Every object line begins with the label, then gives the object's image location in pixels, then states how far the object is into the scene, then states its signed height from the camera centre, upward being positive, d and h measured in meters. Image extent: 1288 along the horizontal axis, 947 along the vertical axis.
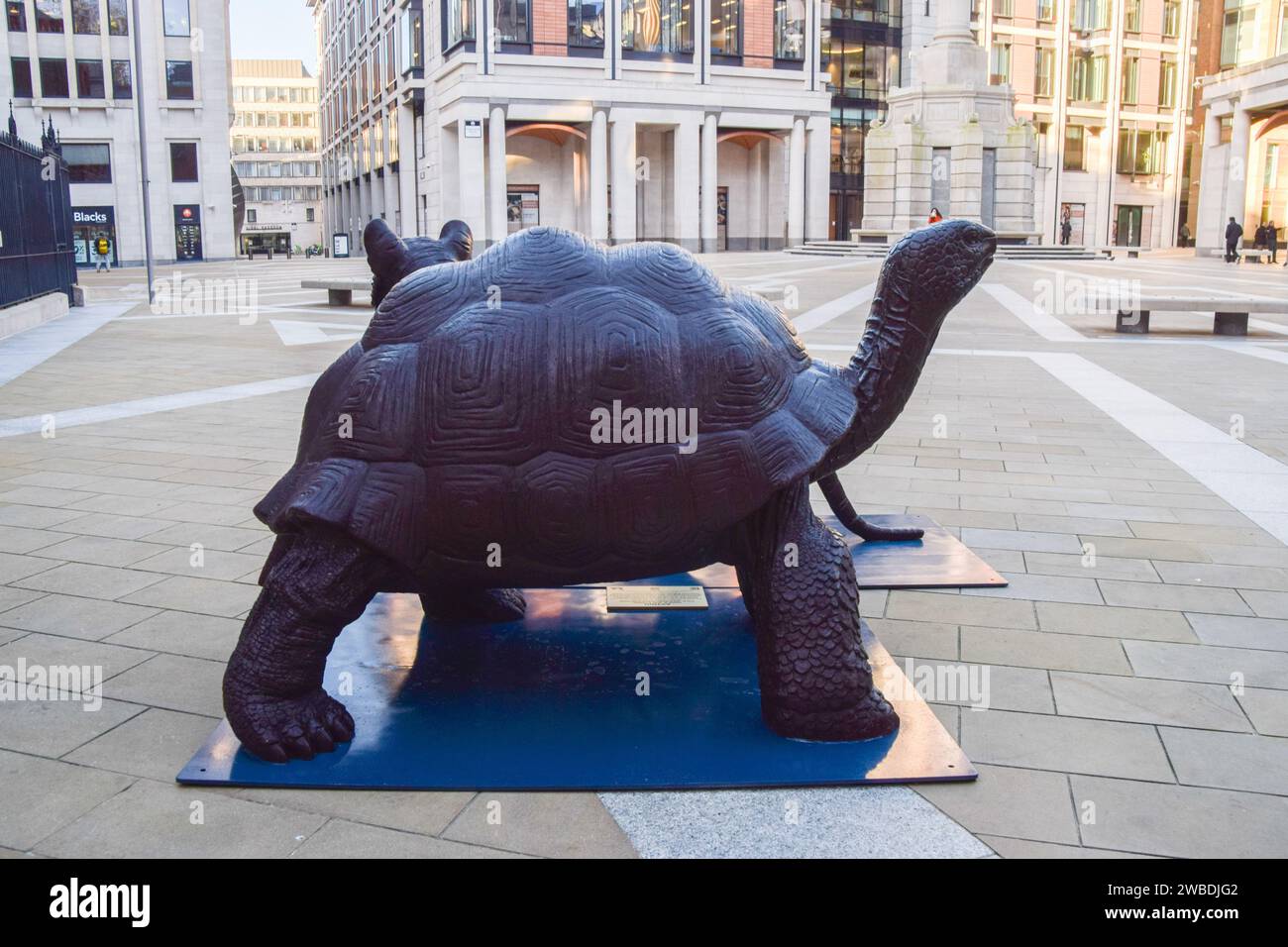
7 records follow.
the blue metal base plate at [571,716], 2.98 -1.28
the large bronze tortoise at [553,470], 3.04 -0.48
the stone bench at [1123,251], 39.58 +2.06
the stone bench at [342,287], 19.36 +0.25
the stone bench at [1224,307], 14.68 -0.11
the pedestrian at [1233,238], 38.78 +2.20
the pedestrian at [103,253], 43.03 +2.00
